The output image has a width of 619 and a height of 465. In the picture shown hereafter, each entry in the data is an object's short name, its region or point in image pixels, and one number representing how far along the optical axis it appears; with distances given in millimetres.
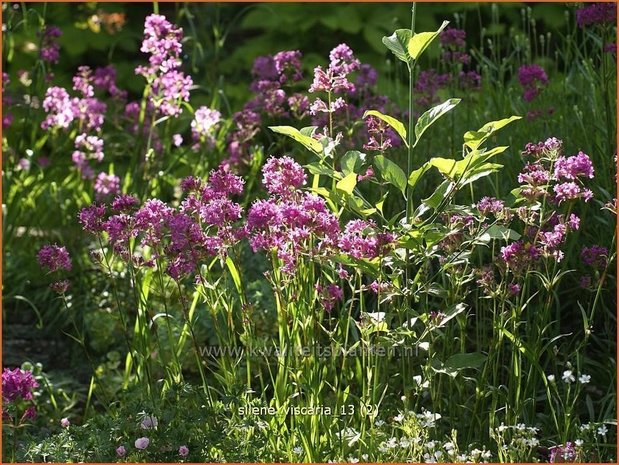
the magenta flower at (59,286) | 5844
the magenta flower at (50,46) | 9797
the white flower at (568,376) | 5624
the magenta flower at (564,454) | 5562
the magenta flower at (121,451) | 5578
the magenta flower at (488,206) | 5531
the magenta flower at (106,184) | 9109
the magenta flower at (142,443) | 5477
